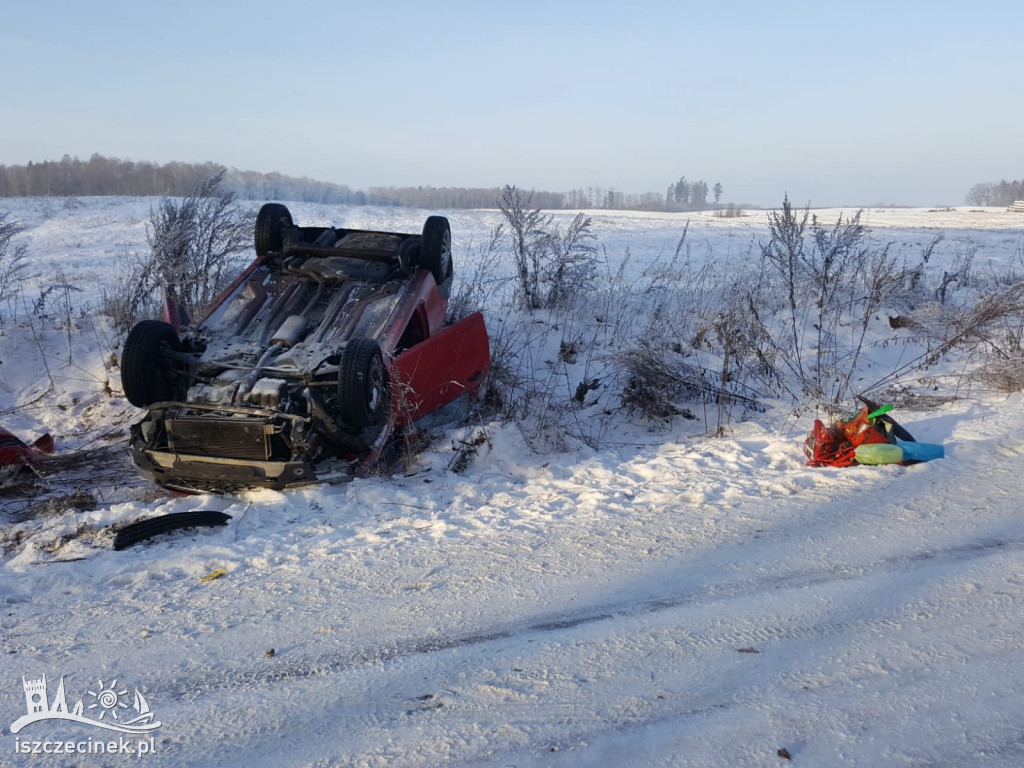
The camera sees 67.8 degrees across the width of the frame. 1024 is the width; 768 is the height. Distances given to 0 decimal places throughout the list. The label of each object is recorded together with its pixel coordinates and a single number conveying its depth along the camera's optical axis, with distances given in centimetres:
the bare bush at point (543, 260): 1160
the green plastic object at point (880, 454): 525
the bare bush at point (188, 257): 1016
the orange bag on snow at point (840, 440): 541
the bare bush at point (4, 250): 1032
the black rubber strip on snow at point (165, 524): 430
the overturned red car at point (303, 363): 523
